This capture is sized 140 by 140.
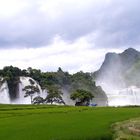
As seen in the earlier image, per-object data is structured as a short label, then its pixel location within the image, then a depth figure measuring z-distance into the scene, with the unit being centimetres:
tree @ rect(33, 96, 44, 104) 9898
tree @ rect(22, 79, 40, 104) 10444
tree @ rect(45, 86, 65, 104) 9888
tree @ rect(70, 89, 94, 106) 9056
